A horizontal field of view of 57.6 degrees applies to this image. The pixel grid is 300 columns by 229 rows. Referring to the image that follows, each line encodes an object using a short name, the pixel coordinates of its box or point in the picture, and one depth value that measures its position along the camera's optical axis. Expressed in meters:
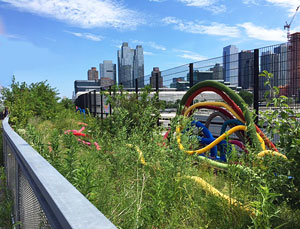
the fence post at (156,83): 9.89
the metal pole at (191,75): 7.96
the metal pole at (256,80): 6.49
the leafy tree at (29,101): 9.92
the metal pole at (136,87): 12.18
